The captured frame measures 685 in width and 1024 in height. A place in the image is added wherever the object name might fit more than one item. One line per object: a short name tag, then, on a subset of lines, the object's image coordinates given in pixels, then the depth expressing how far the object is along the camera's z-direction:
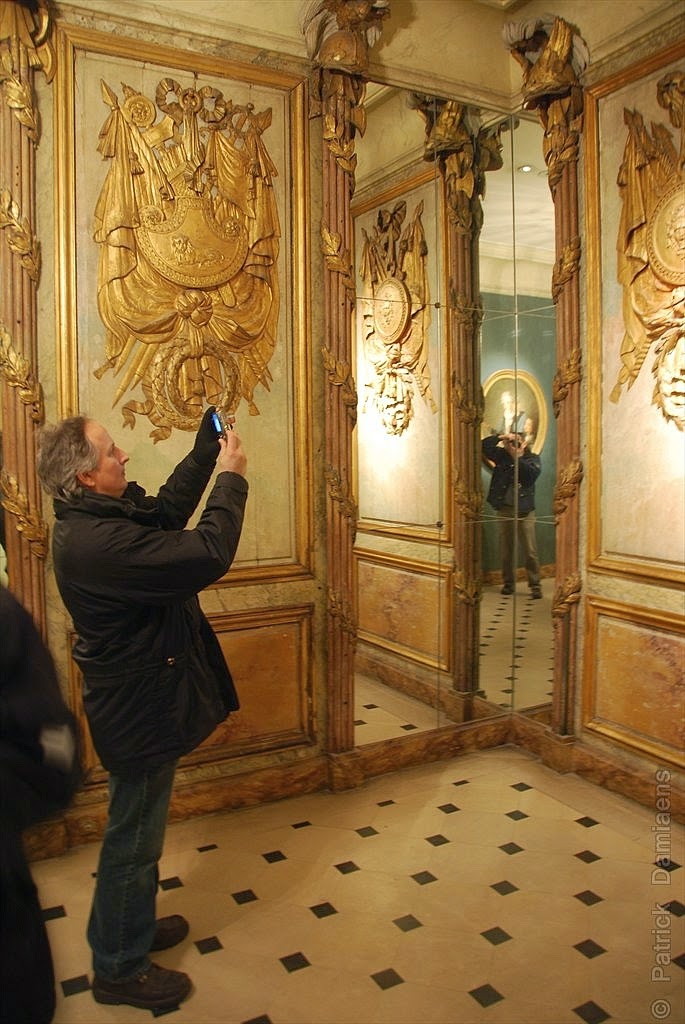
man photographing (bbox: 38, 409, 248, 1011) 2.31
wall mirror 4.19
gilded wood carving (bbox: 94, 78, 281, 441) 3.55
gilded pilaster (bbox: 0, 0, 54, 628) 3.26
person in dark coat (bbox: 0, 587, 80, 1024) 1.21
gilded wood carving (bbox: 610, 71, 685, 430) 3.65
